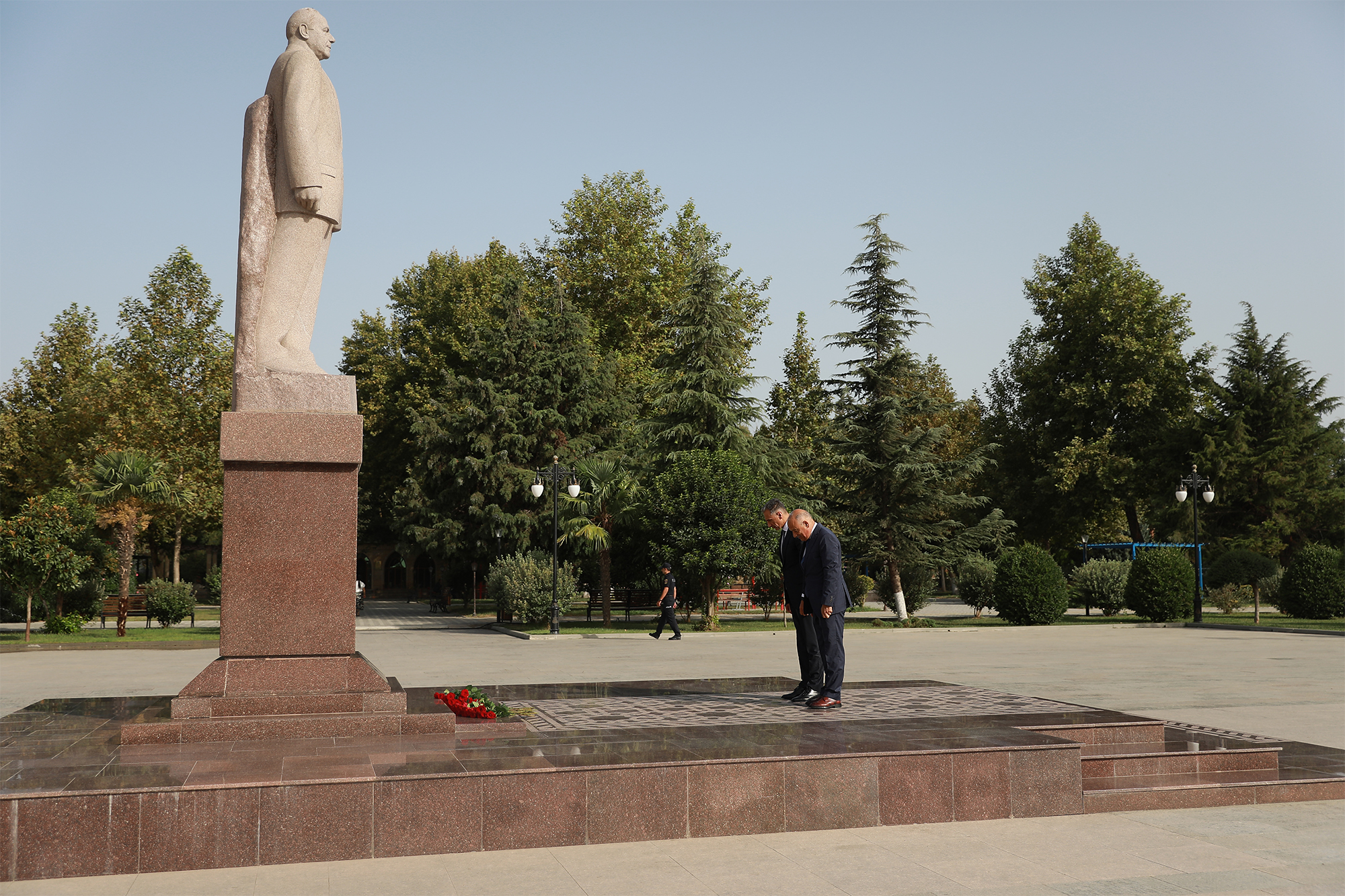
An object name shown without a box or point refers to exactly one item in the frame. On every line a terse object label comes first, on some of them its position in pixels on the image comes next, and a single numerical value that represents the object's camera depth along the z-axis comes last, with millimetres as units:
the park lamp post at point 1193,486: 32219
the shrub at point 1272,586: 34597
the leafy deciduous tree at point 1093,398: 43906
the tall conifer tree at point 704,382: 31359
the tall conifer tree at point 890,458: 32875
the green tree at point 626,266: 45000
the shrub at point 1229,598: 36688
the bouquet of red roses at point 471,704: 8344
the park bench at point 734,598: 42062
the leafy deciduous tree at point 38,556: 23172
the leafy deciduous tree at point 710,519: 28250
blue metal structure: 37297
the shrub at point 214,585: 35281
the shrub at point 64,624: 24781
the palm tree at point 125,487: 34375
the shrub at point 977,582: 33656
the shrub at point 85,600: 27781
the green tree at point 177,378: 37750
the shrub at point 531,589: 29625
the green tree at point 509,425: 39250
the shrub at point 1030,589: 30734
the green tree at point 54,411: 41156
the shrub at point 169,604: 28406
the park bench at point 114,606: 29188
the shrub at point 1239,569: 38125
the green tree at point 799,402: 44094
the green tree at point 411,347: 47250
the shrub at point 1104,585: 35281
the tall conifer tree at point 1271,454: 40594
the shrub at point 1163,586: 31516
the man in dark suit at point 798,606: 9344
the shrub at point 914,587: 33406
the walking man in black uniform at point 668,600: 25438
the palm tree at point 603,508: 31641
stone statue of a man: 8219
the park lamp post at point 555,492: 27375
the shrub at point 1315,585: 30000
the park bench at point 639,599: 32969
